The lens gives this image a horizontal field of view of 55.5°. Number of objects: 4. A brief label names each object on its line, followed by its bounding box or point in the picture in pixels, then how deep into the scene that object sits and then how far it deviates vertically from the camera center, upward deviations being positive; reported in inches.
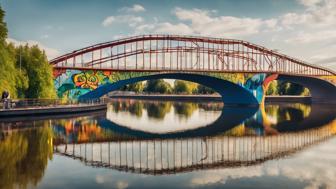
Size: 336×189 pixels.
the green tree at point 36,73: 1760.6 +105.6
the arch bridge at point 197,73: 2052.9 +150.4
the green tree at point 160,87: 5290.4 +88.0
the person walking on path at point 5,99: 1354.6 -29.0
